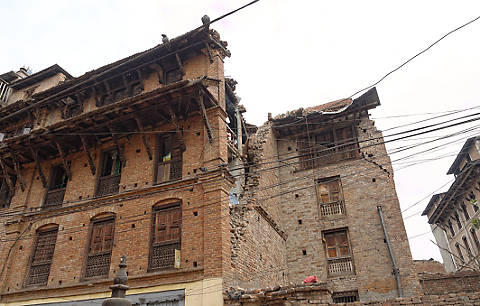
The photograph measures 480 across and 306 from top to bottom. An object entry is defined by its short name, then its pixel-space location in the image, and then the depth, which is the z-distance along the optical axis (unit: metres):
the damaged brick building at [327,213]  13.98
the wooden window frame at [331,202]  16.75
